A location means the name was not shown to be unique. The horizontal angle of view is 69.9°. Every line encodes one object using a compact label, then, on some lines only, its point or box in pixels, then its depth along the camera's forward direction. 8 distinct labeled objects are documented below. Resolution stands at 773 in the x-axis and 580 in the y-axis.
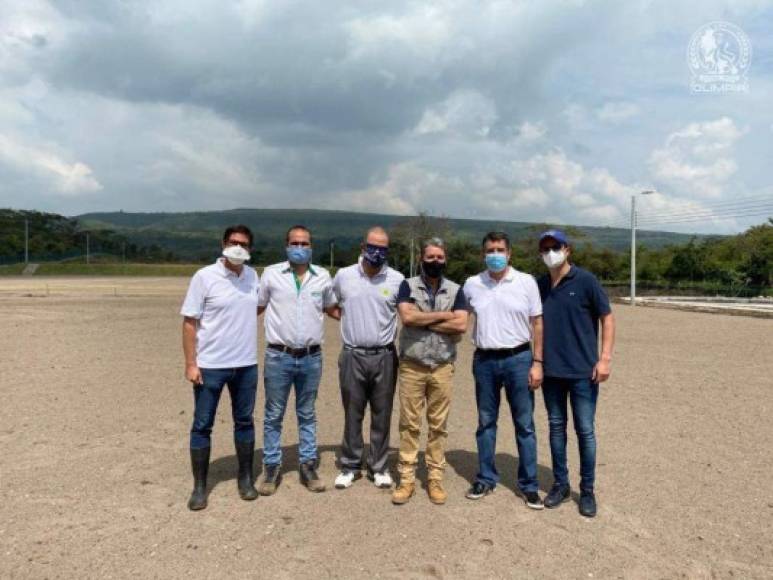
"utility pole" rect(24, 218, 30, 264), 87.79
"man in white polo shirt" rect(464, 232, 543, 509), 4.14
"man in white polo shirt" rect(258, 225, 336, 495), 4.34
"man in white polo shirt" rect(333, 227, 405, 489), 4.35
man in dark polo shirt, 4.01
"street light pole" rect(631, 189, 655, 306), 33.73
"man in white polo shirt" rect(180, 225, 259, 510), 4.05
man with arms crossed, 4.11
